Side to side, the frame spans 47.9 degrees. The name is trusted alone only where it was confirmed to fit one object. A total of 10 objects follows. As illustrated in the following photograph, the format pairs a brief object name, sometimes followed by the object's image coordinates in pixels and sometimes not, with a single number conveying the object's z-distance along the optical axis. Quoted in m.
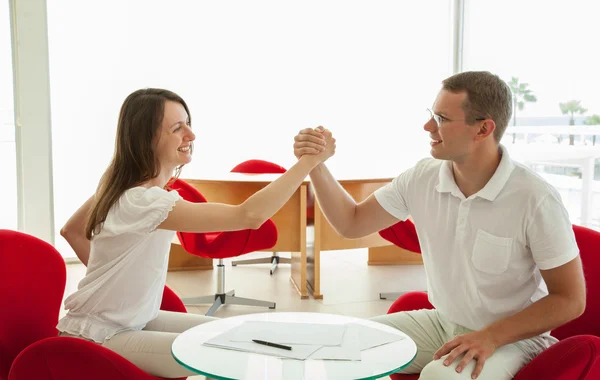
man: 2.01
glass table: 1.58
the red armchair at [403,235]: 4.58
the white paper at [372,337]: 1.82
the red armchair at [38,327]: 1.90
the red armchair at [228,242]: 4.43
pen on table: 1.75
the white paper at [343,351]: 1.68
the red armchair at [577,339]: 1.75
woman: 2.15
